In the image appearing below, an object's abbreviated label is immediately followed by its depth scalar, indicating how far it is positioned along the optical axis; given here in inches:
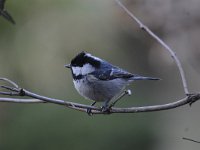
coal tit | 258.8
